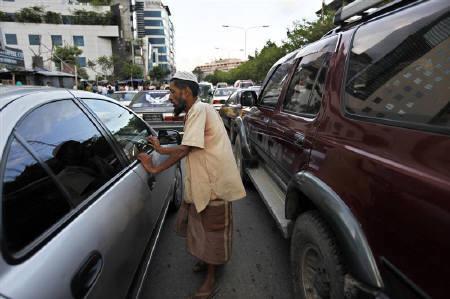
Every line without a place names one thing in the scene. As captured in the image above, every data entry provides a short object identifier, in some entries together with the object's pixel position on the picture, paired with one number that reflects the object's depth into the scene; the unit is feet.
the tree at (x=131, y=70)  176.86
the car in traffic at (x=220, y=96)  43.96
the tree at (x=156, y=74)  237.25
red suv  3.59
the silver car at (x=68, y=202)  3.54
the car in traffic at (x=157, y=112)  24.21
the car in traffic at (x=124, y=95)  43.86
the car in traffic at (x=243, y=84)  84.43
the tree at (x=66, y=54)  141.38
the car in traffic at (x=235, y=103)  14.56
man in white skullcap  7.25
